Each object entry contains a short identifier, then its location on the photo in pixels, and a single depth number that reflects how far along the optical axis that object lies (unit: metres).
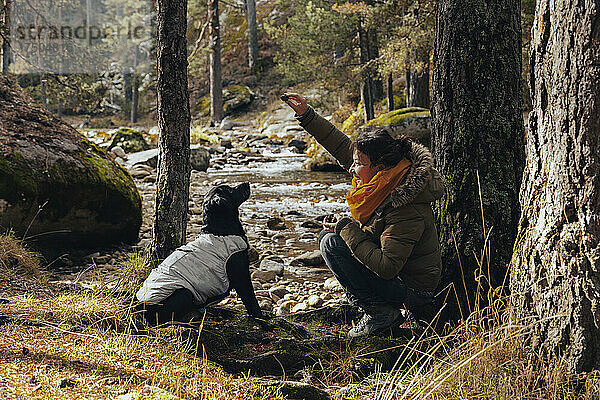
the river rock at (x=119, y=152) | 18.62
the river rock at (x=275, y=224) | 9.38
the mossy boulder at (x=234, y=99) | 35.50
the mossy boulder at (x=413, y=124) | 14.56
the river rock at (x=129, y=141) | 20.98
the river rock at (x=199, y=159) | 17.42
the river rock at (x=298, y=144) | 23.64
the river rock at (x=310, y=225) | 9.59
